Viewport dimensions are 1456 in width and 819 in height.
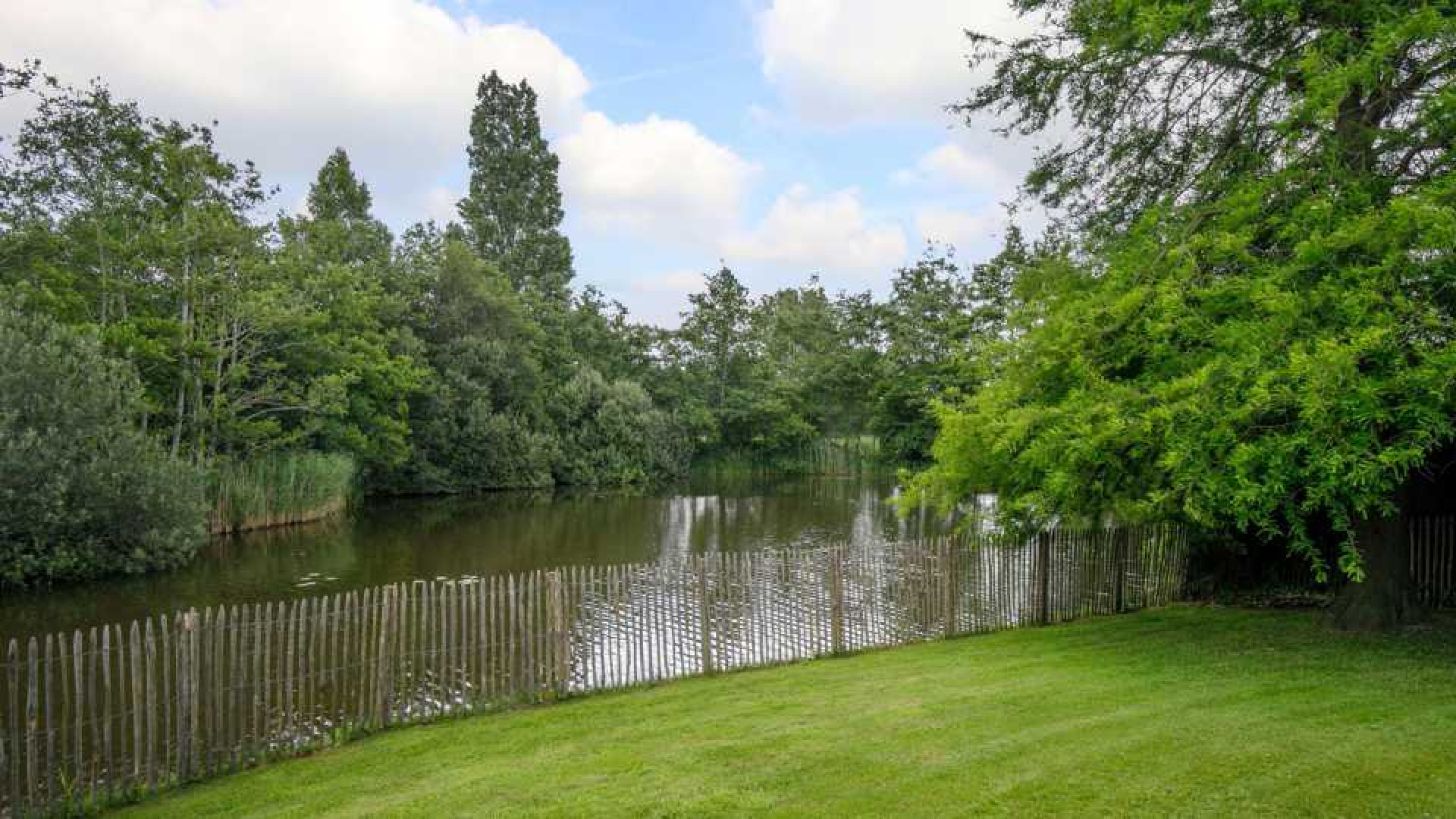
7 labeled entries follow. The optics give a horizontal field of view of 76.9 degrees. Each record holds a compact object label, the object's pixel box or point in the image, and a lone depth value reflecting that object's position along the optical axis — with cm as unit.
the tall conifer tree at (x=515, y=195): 5684
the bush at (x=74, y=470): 1880
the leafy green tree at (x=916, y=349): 4738
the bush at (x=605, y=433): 5053
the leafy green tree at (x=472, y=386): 4422
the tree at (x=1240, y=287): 763
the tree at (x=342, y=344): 3155
